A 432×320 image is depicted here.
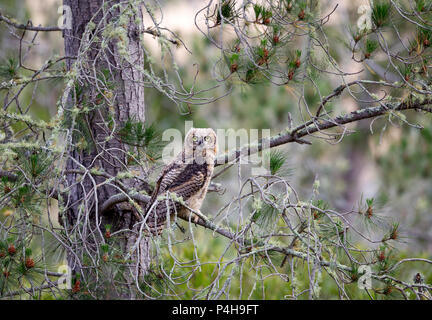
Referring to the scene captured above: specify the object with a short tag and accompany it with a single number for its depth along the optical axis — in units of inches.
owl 283.6
